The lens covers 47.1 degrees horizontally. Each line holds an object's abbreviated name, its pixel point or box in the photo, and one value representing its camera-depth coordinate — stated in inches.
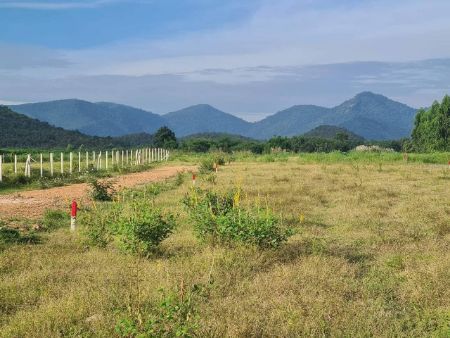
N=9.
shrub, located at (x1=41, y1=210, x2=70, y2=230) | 487.8
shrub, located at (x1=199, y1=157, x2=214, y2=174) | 1216.4
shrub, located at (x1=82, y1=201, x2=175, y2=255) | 349.1
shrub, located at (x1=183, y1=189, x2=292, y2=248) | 350.6
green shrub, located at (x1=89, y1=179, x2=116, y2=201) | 697.6
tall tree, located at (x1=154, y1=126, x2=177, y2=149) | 3563.5
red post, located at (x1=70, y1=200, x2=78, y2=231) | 450.2
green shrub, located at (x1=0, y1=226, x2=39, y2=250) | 395.9
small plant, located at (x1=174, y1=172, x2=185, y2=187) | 898.1
